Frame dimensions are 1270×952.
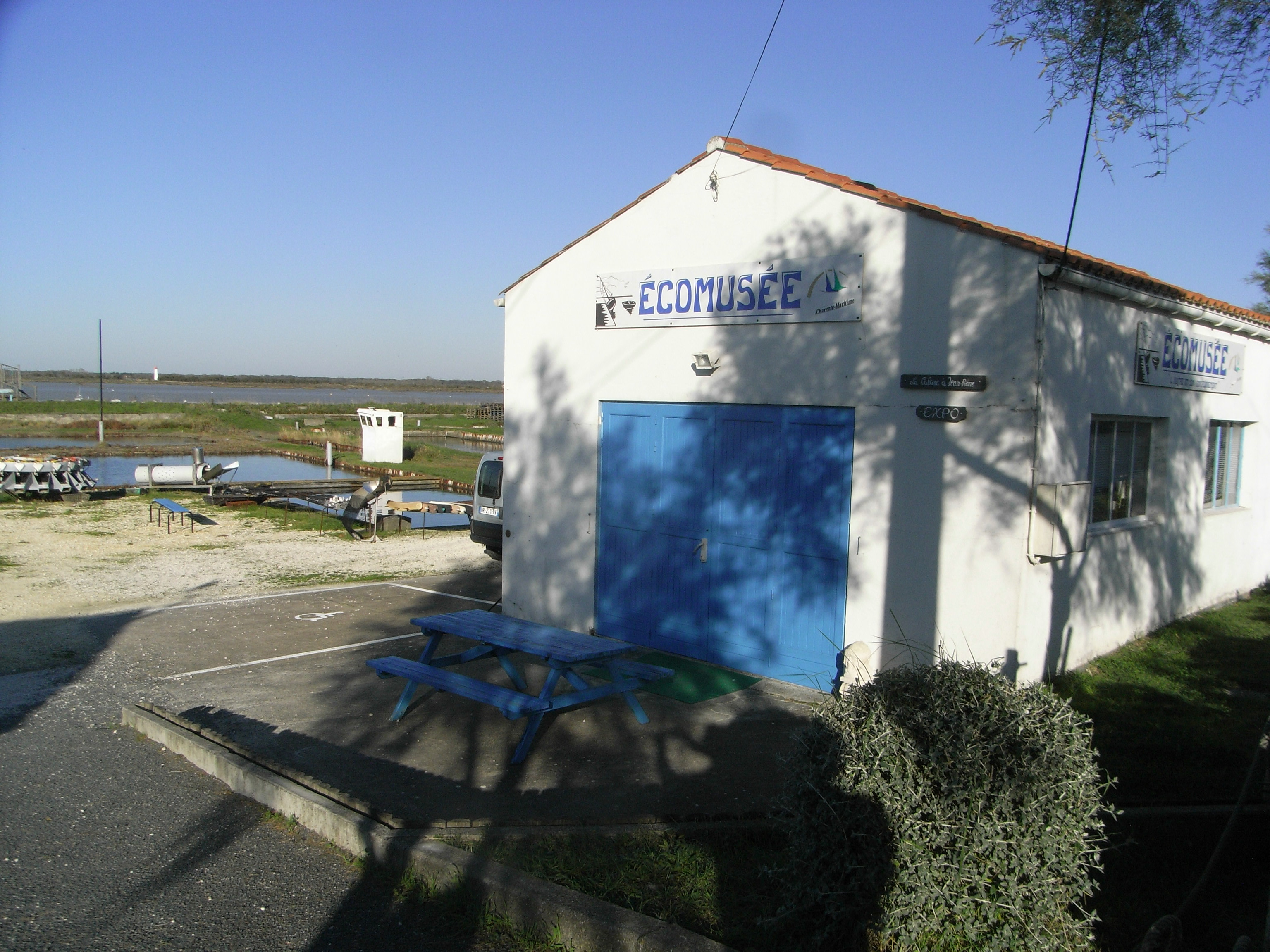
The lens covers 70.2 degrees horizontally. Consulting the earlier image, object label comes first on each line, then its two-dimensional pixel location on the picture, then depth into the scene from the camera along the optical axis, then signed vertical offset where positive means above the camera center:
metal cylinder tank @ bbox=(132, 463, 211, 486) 26.14 -2.13
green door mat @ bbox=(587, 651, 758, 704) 7.61 -2.31
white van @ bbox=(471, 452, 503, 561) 14.14 -1.59
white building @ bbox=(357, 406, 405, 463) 39.31 -1.28
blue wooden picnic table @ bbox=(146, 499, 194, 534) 19.14 -2.26
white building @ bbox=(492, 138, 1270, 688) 6.79 -0.10
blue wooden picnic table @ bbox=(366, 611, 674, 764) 6.07 -1.91
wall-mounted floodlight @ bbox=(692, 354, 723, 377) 8.23 +0.46
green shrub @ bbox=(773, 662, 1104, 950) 3.15 -1.45
